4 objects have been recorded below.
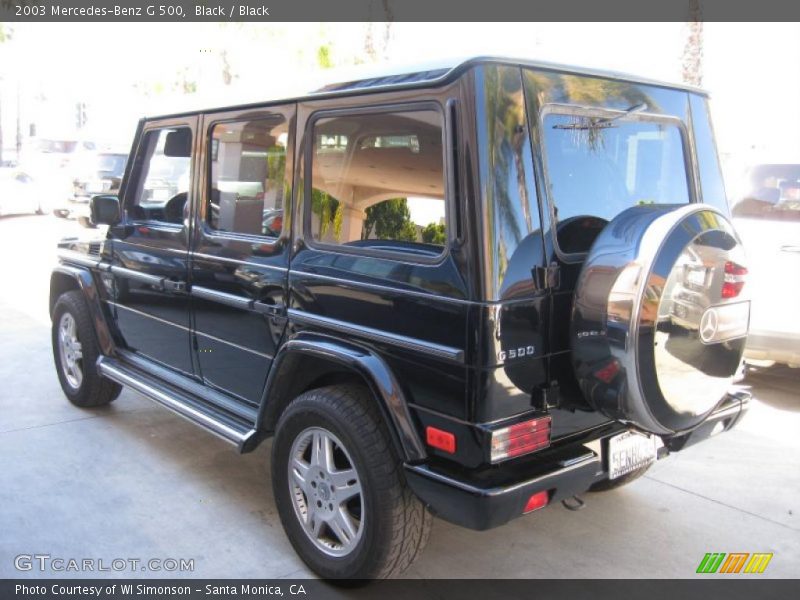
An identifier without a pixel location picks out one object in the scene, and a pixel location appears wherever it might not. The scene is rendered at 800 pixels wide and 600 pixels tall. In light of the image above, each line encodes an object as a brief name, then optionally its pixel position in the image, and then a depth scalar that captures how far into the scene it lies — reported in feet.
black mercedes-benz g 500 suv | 7.97
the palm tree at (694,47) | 44.04
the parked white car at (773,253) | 17.79
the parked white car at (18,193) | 63.36
